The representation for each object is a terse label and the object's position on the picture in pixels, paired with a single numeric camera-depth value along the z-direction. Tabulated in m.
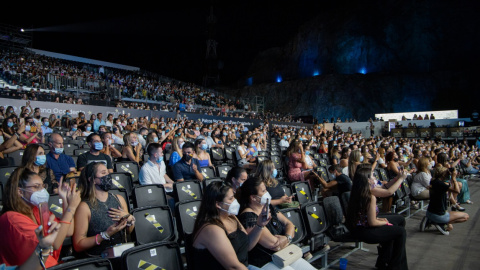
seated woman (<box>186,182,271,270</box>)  2.42
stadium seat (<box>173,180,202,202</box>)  4.66
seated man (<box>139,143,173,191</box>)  5.13
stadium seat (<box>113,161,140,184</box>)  5.90
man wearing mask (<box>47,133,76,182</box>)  4.84
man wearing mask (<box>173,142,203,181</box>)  5.59
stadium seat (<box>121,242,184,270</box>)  2.37
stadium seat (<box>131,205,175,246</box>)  3.38
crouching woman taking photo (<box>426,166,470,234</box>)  5.38
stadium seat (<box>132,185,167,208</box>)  4.25
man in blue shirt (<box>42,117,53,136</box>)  9.01
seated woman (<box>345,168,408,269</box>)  3.92
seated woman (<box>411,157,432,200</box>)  6.74
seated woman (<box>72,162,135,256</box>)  2.79
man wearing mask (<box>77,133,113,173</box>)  5.04
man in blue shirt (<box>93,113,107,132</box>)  10.30
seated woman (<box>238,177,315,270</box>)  2.98
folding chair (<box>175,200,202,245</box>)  3.61
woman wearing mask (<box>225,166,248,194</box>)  3.89
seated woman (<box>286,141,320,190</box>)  6.71
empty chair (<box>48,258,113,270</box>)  2.04
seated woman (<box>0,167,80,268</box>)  2.30
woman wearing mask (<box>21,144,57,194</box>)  3.80
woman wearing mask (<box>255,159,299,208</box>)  4.52
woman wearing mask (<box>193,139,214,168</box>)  6.73
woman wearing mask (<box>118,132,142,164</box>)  6.47
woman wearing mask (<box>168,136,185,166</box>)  6.28
